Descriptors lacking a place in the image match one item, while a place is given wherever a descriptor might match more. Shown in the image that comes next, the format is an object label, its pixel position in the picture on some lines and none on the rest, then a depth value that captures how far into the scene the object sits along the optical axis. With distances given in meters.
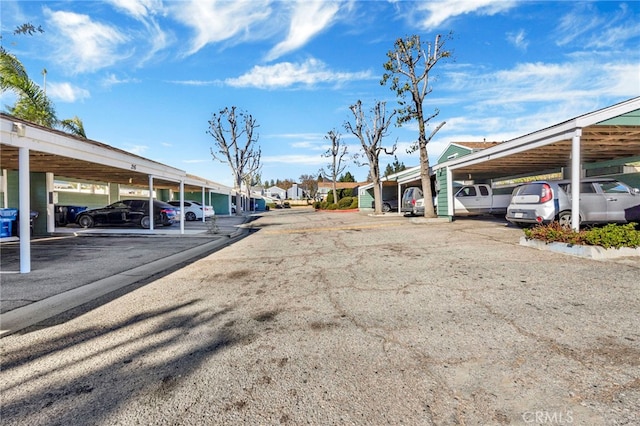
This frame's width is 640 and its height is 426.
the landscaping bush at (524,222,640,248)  6.30
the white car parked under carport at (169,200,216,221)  22.67
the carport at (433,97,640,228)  7.41
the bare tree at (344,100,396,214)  25.24
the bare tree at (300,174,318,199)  77.69
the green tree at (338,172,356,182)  102.04
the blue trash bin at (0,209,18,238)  10.92
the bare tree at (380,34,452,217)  16.06
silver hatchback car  8.77
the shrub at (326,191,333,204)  41.40
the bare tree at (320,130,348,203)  42.09
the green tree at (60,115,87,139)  19.23
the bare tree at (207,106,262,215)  31.26
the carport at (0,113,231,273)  6.16
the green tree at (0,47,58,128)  13.98
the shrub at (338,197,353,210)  37.56
